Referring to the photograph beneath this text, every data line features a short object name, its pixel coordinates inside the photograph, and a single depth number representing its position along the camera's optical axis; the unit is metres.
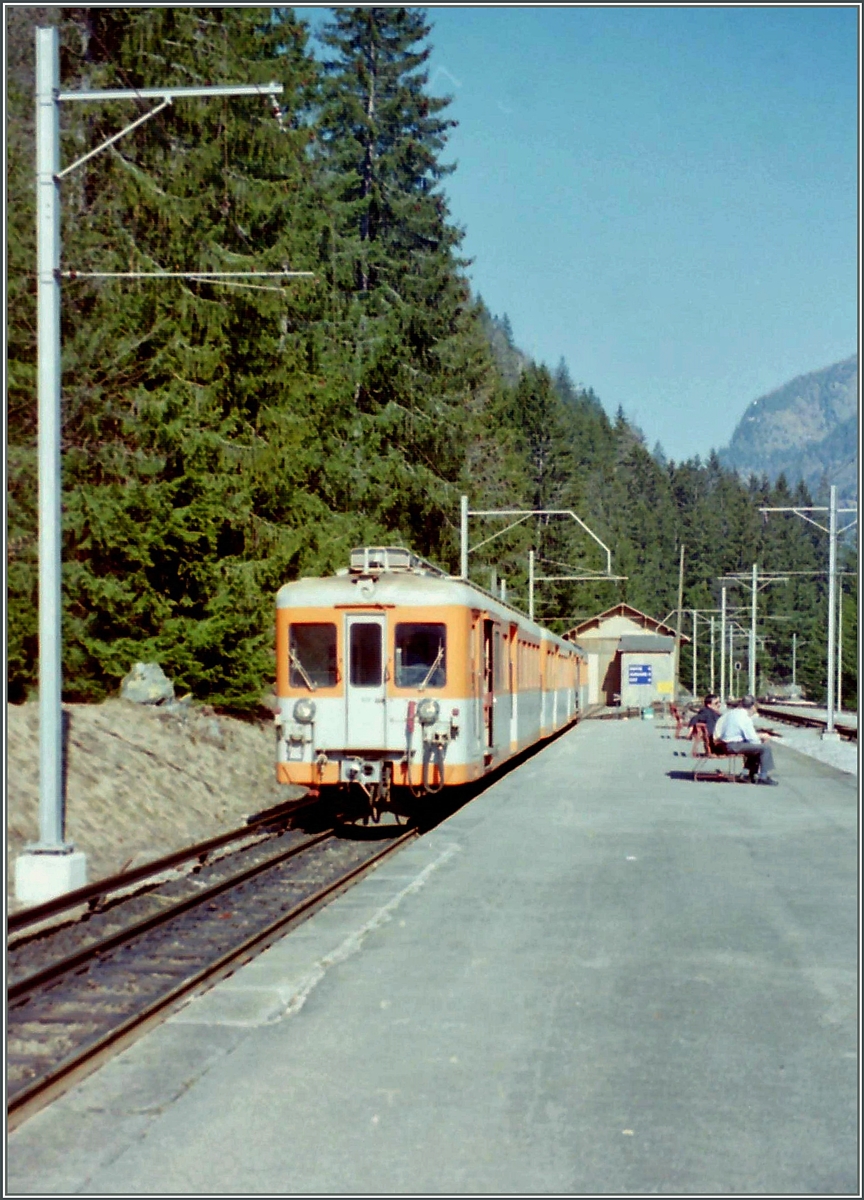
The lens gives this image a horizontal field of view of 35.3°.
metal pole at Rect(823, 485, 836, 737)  31.99
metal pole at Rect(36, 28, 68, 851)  10.84
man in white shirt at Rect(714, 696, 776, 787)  19.52
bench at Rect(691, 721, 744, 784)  20.14
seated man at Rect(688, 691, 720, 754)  22.33
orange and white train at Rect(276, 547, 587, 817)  15.07
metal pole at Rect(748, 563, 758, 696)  55.04
